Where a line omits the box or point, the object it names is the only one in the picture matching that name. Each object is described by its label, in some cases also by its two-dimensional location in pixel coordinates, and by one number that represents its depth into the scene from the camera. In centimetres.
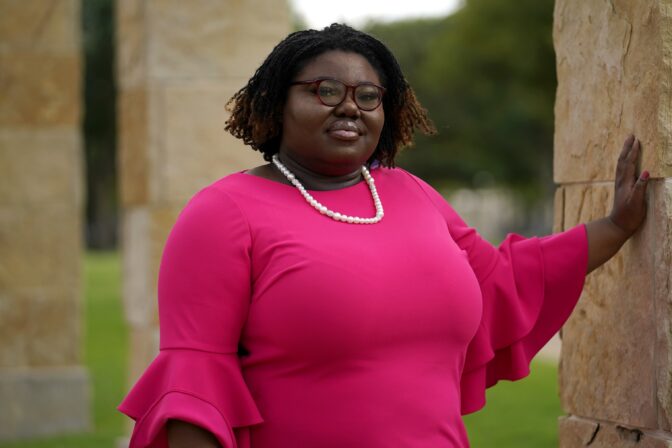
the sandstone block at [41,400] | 1284
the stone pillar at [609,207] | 470
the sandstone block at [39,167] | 1284
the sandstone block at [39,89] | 1278
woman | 417
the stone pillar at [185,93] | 898
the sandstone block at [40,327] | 1282
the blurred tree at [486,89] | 4225
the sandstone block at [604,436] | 486
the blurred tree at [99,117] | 4074
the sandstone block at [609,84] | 469
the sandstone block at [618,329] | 478
